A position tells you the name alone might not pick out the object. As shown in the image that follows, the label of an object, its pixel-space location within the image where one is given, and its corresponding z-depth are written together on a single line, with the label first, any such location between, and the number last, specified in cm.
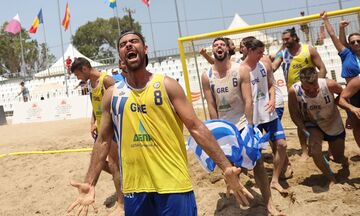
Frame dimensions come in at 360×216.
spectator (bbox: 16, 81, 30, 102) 2273
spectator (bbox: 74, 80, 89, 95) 1902
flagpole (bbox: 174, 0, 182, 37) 2376
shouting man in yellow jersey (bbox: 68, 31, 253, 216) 282
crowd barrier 1650
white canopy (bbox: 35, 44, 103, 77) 3703
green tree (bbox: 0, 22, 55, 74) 5636
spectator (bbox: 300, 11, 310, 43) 665
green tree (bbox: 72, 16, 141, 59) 6669
